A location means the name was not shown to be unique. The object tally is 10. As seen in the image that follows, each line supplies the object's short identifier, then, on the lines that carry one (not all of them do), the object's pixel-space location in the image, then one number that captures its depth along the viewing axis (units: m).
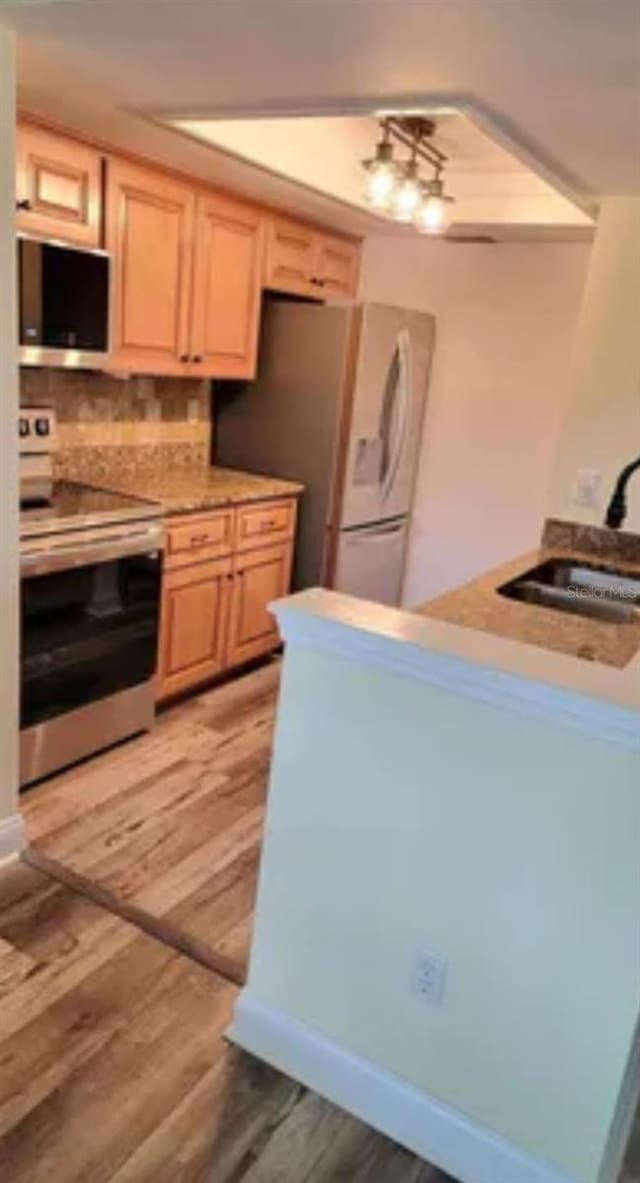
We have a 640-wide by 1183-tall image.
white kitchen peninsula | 1.41
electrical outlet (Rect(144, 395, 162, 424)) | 3.80
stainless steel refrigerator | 3.86
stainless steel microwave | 2.62
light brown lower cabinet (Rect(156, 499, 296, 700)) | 3.37
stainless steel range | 2.71
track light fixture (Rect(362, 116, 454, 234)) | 2.74
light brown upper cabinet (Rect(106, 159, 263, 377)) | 3.05
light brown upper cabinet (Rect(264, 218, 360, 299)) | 3.82
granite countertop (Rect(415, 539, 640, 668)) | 1.88
